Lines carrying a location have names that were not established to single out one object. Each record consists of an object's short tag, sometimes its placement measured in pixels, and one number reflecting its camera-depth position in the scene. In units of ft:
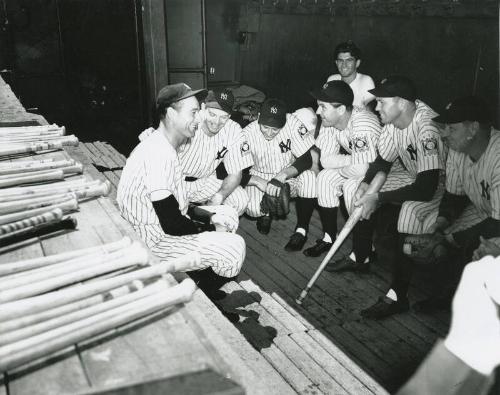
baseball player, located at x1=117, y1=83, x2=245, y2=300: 9.75
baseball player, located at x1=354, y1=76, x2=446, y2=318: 12.15
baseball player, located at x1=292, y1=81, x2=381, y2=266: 15.21
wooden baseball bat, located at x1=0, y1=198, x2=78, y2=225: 6.27
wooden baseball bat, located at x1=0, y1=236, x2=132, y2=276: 5.08
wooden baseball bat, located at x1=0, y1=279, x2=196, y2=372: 3.75
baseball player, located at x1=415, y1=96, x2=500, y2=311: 11.53
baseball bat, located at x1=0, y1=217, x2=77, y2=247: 6.02
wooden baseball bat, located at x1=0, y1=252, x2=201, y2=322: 4.34
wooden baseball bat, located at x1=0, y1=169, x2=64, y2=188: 7.72
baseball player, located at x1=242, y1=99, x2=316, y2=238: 16.70
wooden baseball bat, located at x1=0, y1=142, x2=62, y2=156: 9.45
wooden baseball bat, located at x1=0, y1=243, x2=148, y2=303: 4.58
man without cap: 18.21
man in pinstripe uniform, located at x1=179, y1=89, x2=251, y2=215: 15.10
